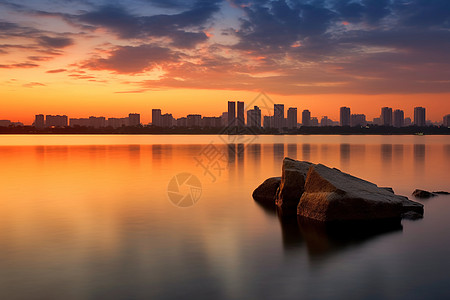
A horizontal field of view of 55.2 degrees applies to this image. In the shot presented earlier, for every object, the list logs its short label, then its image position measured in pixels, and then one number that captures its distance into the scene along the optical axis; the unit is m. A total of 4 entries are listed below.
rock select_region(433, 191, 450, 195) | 26.30
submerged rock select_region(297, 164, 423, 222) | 17.28
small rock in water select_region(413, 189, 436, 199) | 25.15
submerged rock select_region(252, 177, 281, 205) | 24.14
